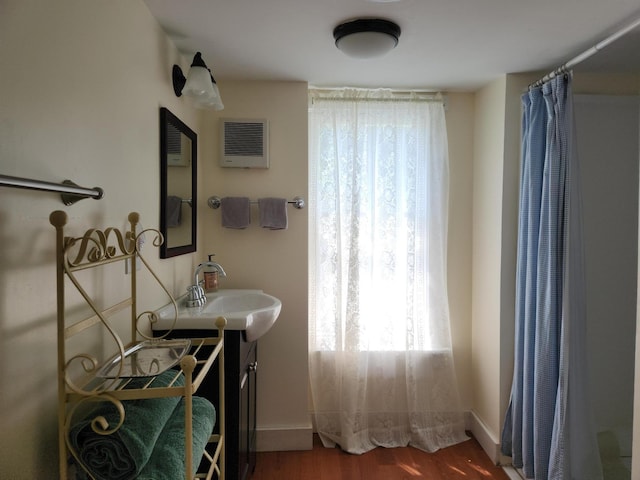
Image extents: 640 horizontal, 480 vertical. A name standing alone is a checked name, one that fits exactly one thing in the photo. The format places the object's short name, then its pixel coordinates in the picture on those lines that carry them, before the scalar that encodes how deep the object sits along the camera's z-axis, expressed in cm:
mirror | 180
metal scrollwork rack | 93
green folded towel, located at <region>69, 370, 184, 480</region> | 96
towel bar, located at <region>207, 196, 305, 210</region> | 241
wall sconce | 178
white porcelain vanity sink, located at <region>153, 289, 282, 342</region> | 167
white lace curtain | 249
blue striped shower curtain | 191
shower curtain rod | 158
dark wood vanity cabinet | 172
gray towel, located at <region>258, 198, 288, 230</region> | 237
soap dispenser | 226
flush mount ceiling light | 169
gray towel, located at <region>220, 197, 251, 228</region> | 238
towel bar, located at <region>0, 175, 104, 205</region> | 73
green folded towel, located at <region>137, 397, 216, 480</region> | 103
